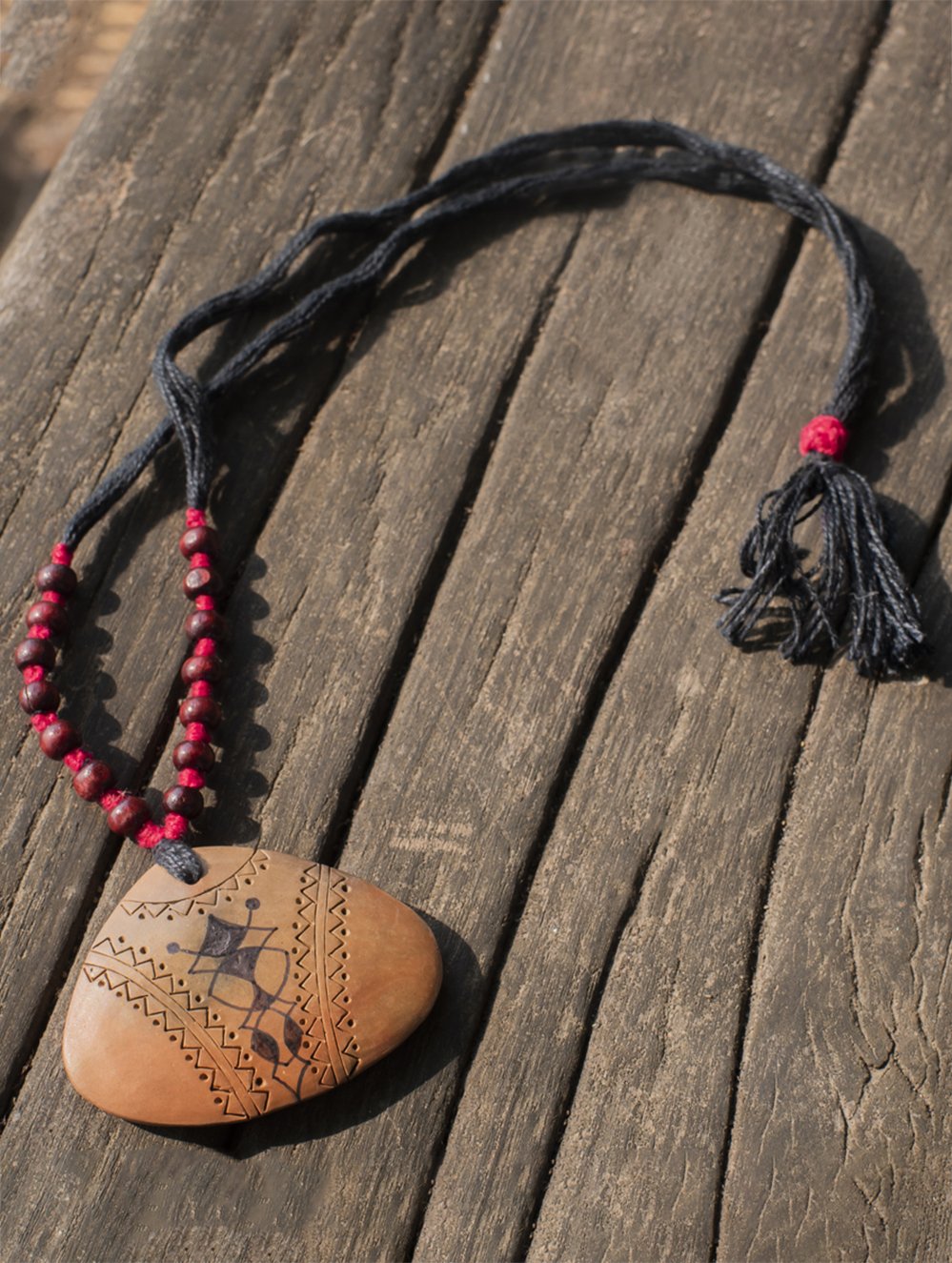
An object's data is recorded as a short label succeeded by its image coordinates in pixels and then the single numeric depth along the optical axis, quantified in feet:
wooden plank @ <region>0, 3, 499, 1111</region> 1.38
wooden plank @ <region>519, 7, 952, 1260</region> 1.29
